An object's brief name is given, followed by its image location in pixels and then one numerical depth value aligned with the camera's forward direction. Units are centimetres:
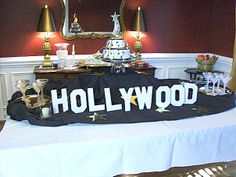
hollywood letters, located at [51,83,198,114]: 156
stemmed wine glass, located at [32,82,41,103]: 168
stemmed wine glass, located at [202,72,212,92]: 189
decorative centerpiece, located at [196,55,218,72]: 374
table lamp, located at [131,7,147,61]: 367
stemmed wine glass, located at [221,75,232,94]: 183
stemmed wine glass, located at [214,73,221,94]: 185
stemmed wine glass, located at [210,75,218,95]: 187
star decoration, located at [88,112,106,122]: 150
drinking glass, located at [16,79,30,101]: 169
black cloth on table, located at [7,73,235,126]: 147
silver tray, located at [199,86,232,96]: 189
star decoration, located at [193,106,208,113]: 164
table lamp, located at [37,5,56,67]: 328
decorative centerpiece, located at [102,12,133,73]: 183
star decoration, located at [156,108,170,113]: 163
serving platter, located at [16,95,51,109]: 162
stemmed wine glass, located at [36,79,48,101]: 168
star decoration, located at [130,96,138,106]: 171
